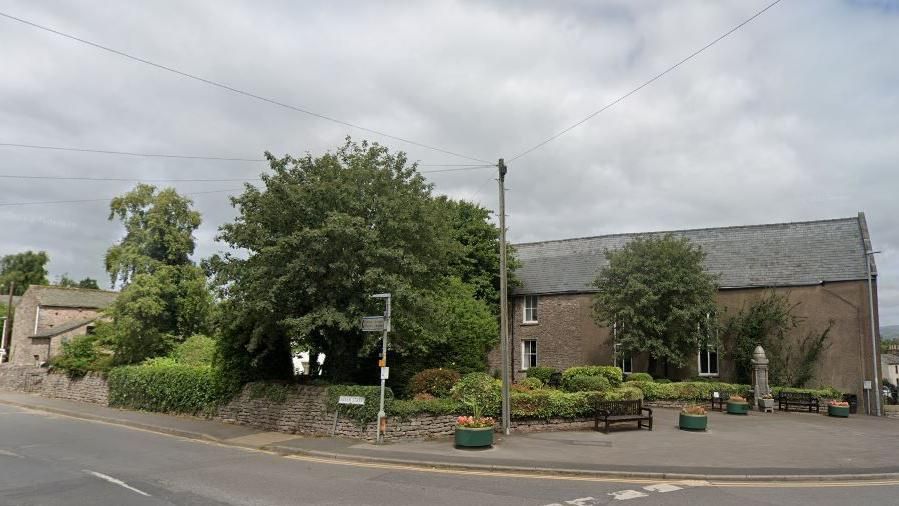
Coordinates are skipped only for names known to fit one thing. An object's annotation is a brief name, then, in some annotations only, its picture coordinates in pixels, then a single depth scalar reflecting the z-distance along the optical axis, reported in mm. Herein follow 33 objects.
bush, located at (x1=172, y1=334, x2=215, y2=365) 28688
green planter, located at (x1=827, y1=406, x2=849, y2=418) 24828
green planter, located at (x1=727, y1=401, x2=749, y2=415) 25078
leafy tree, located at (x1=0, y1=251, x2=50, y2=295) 78812
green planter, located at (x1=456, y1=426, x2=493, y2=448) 14742
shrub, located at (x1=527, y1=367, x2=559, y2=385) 33375
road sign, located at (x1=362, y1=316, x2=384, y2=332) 15812
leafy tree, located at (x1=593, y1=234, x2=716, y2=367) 30078
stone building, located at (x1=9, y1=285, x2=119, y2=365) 42719
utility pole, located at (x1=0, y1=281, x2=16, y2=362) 49562
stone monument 27609
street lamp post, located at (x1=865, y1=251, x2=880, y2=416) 28938
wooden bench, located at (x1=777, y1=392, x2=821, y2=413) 26473
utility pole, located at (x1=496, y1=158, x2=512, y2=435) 17281
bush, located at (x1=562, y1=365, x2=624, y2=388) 28234
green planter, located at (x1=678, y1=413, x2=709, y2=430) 18781
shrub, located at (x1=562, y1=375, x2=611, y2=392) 22828
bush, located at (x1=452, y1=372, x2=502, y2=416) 17672
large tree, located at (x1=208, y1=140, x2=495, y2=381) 17172
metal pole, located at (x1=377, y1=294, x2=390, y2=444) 15625
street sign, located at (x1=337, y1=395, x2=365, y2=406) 16281
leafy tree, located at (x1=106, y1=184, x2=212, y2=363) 29766
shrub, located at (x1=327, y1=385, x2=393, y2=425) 16234
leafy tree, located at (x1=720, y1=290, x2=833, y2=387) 30484
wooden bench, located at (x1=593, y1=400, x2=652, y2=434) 18453
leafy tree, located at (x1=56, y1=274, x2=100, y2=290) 80475
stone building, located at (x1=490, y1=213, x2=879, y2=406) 30484
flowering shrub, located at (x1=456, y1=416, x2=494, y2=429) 15109
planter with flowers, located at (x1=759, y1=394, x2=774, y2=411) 26469
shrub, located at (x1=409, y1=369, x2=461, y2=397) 19069
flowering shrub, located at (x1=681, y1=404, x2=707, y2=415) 19031
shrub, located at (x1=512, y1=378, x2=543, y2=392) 19969
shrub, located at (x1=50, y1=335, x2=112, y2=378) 29797
